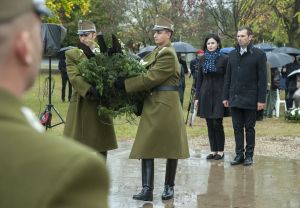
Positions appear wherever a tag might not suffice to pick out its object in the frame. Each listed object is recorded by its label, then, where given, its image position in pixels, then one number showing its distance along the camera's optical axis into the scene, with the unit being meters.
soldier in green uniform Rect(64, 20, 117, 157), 6.91
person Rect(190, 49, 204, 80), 19.05
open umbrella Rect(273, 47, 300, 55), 20.42
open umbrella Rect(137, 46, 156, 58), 18.63
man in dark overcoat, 9.02
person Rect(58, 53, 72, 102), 21.39
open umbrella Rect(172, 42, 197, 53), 20.83
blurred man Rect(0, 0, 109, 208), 1.43
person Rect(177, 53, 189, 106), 13.89
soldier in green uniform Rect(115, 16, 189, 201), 6.67
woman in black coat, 9.30
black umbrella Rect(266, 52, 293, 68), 16.77
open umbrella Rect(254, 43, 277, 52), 22.80
